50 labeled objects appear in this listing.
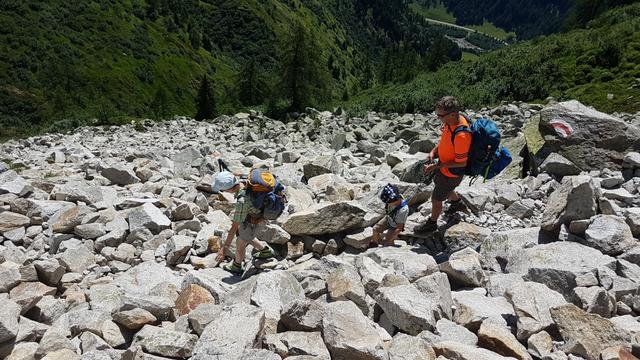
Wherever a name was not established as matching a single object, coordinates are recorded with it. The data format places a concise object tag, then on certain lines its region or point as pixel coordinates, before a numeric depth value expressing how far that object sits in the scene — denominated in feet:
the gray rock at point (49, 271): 23.24
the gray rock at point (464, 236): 24.73
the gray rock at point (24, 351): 16.26
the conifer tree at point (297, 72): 118.83
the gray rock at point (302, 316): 15.92
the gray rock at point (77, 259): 25.43
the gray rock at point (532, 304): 15.15
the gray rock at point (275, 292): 17.43
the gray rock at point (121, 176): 41.01
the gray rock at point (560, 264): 17.87
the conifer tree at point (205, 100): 185.09
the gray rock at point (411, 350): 13.82
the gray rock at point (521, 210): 27.37
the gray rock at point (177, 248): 26.02
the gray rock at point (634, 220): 21.47
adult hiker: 22.65
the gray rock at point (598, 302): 15.67
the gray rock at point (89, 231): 28.68
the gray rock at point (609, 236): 19.95
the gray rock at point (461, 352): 13.41
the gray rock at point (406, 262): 20.57
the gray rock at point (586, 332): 13.84
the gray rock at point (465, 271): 19.88
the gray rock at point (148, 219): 29.12
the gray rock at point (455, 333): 15.53
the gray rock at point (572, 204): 21.62
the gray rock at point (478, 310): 16.37
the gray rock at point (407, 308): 15.94
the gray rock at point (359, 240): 26.16
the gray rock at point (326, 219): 26.58
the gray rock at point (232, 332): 13.84
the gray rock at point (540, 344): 14.23
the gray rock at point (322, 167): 40.75
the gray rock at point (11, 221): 29.81
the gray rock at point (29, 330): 17.38
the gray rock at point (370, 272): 19.15
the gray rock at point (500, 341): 14.25
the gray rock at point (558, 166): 29.94
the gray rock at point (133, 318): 17.35
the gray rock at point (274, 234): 26.37
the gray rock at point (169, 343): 14.62
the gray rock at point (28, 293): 19.58
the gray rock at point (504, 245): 21.84
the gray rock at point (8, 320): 16.30
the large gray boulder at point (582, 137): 29.60
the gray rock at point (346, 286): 18.10
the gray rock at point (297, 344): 14.65
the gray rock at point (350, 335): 14.19
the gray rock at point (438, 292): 17.13
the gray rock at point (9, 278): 21.43
